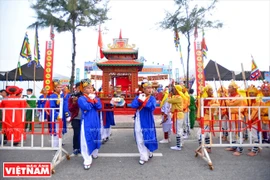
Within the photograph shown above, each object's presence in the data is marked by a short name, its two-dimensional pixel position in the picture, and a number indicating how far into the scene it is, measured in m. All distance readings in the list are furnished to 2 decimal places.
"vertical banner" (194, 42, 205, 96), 10.52
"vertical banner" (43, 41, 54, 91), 9.86
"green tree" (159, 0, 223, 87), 11.00
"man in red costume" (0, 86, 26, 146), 4.52
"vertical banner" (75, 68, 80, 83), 18.59
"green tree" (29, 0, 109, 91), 10.43
